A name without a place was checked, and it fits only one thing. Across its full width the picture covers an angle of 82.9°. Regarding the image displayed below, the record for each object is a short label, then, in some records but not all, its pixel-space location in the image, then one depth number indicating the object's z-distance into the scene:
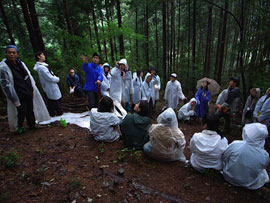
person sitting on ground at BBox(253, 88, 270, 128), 4.56
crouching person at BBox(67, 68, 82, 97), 6.64
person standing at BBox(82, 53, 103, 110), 4.95
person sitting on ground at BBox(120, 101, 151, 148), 3.23
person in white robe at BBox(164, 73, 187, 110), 7.36
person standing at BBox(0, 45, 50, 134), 3.19
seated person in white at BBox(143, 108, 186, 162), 2.97
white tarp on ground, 4.78
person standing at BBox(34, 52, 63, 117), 4.31
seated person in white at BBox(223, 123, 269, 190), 2.38
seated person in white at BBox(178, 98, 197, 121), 7.06
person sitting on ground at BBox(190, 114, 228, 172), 2.70
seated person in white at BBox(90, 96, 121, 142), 3.45
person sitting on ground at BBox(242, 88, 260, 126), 5.17
